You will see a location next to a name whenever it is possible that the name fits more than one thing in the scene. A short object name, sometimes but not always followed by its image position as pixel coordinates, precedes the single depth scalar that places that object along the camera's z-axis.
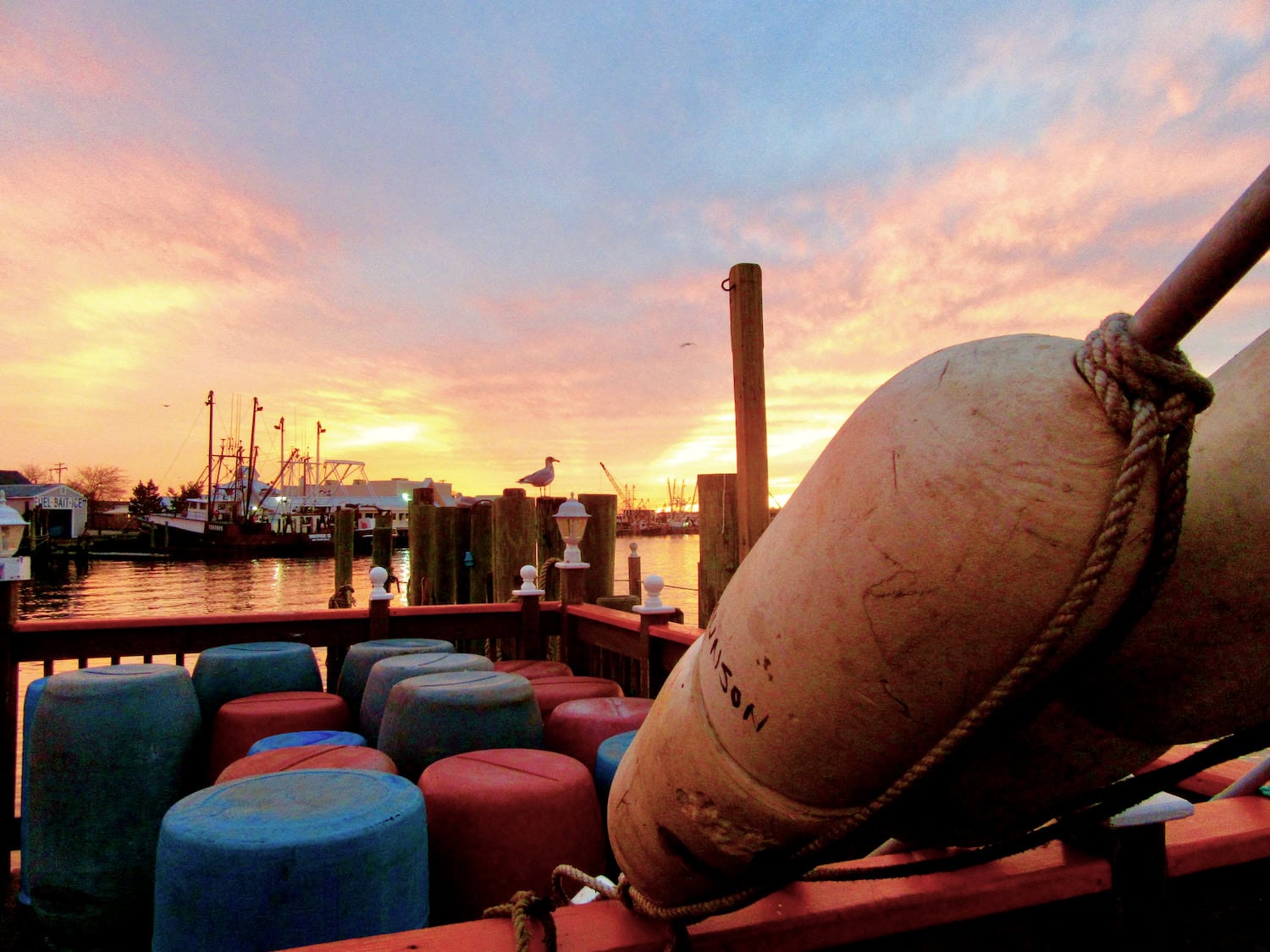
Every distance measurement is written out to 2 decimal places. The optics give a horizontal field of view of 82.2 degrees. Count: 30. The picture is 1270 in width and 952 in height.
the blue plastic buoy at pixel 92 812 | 3.28
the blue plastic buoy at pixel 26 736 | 3.53
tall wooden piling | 4.09
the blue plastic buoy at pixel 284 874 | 1.85
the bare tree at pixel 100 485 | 100.19
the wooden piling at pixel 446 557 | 11.48
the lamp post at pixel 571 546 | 6.38
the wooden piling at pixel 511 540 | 8.26
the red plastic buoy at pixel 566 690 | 4.37
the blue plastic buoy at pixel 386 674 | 4.16
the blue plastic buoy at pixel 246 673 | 4.49
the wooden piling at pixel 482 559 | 9.95
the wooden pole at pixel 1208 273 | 0.69
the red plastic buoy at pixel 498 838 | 2.57
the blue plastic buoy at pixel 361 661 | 4.99
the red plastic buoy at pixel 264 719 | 3.79
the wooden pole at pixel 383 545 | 16.59
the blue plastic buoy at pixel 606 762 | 3.08
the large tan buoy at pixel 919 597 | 0.77
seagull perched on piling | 18.97
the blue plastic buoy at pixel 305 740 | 3.57
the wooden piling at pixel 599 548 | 7.53
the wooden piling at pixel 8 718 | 4.48
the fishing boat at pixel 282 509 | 56.19
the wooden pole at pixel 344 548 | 21.34
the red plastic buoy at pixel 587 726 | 3.62
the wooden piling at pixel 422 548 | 11.90
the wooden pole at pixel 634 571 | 12.54
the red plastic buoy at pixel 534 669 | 5.00
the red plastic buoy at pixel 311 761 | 2.87
